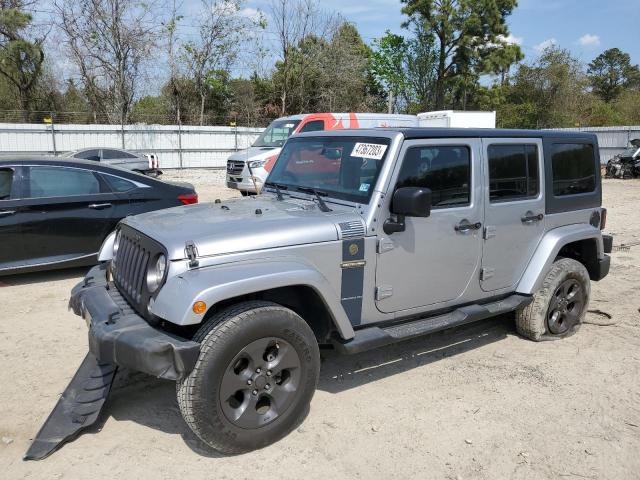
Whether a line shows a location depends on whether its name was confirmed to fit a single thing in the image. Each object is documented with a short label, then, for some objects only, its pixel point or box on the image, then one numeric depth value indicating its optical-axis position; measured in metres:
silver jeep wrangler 2.99
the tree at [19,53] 27.02
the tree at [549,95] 38.03
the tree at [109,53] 28.08
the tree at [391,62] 39.03
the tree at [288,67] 34.00
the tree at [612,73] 63.89
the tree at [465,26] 34.25
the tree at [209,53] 31.94
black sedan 6.11
